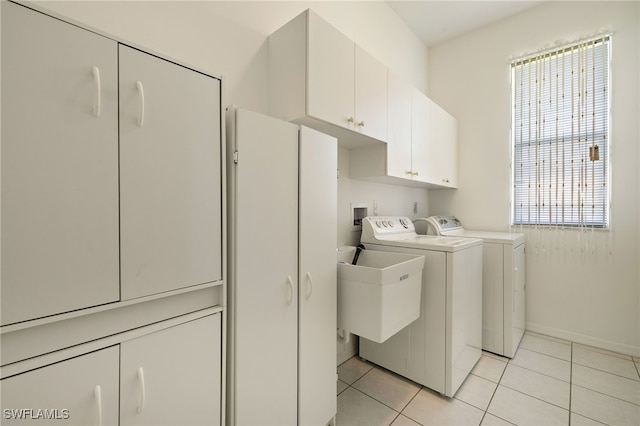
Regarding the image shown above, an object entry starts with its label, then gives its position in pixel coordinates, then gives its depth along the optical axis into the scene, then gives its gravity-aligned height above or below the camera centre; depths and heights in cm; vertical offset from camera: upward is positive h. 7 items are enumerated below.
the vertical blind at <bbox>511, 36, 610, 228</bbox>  242 +70
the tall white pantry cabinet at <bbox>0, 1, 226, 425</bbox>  66 -6
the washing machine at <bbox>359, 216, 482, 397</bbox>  177 -73
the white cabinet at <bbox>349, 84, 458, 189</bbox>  211 +55
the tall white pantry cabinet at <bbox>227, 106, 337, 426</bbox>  108 -27
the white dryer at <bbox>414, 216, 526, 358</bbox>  225 -69
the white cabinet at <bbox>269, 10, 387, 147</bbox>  148 +77
